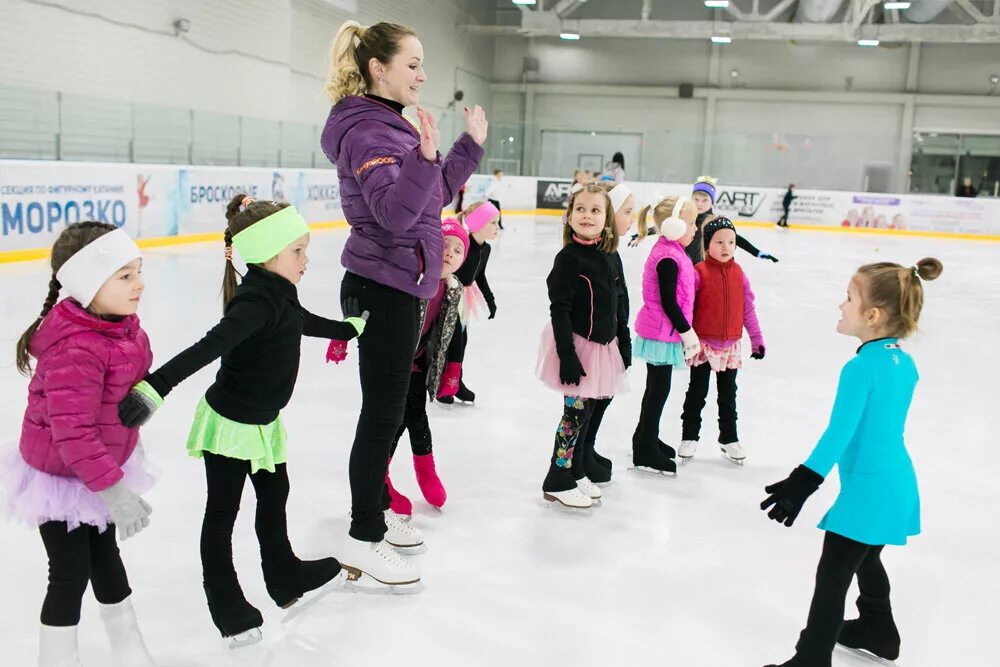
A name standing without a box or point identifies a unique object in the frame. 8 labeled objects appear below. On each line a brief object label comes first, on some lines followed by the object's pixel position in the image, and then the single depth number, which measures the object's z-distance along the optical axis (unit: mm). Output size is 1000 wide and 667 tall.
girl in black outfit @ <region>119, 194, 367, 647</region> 2049
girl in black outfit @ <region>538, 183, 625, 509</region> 3039
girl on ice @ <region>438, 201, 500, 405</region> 3746
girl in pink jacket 1729
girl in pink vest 3490
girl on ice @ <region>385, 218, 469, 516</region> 3068
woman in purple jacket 2238
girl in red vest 3711
